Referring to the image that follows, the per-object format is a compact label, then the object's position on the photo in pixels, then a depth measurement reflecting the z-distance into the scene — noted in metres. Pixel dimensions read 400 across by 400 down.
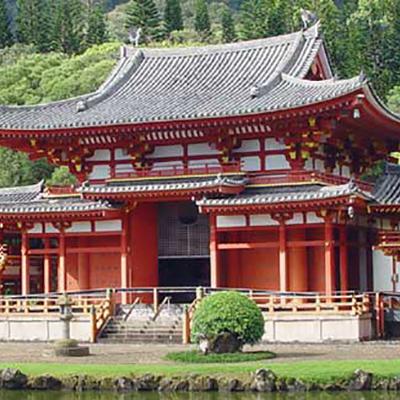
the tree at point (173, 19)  125.66
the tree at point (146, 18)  117.31
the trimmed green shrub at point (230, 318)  28.38
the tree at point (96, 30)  121.81
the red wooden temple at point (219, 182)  36.31
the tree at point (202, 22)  129.75
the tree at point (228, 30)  122.72
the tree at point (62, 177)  66.44
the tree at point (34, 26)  119.81
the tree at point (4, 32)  122.12
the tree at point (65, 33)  117.06
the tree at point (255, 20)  107.12
